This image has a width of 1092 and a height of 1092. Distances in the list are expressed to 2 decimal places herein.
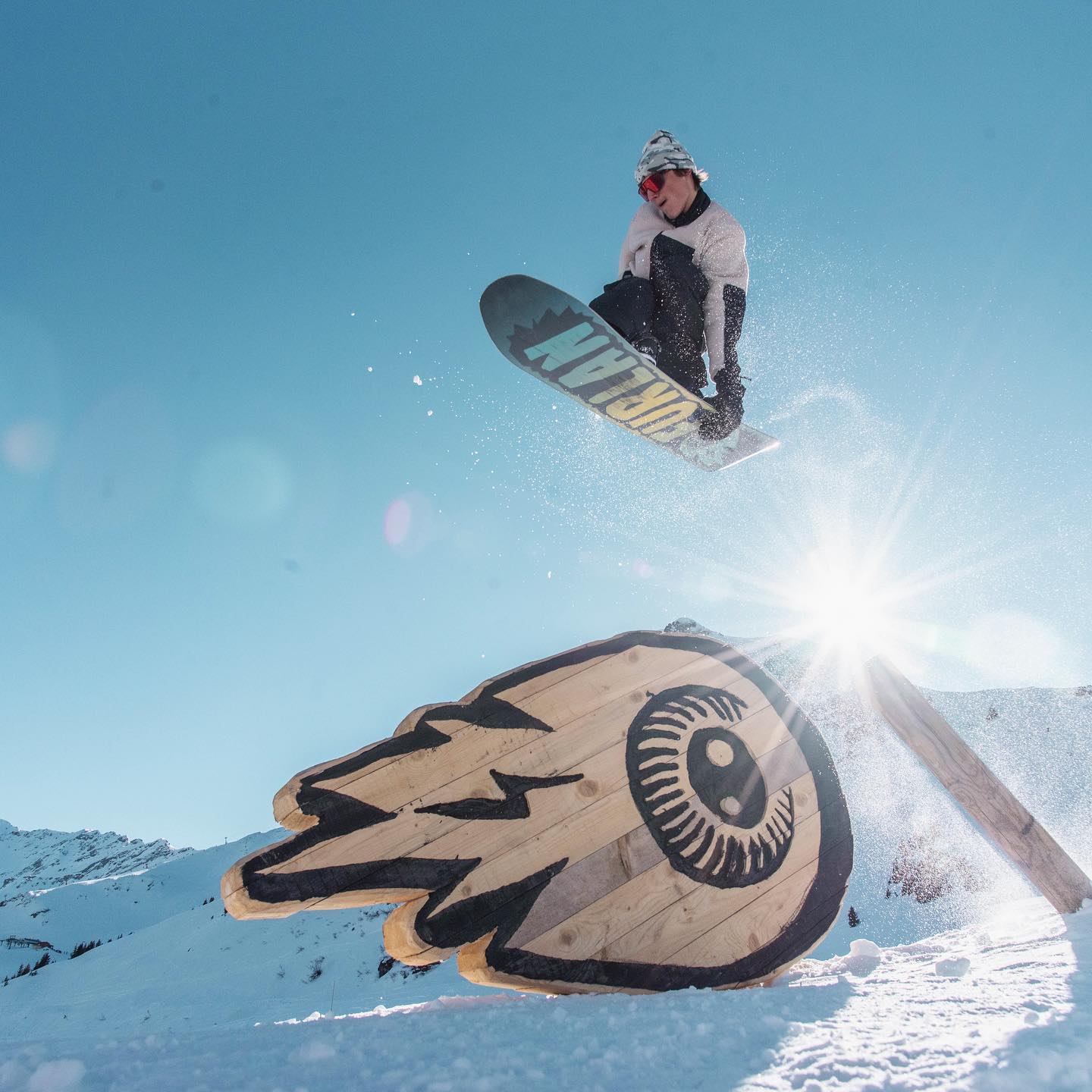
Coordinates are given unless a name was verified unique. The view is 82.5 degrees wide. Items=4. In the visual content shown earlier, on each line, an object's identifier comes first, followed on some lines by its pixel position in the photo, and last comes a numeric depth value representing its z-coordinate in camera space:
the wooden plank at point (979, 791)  2.89
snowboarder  3.82
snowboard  3.66
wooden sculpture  2.00
